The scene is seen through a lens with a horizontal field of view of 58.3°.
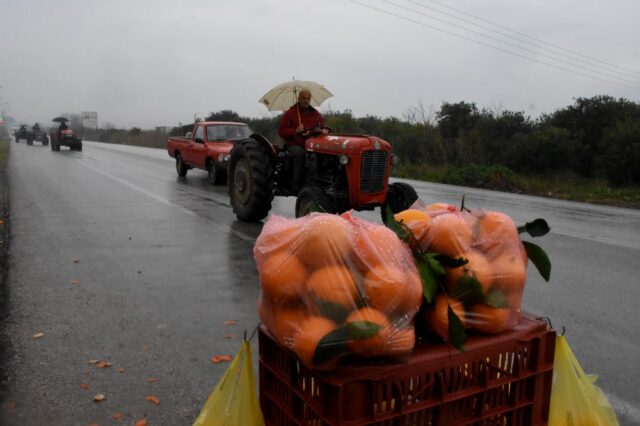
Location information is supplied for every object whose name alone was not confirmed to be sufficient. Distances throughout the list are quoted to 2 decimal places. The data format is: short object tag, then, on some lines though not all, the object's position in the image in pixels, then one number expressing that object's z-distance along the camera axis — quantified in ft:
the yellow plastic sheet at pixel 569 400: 8.18
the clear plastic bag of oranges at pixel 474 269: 7.25
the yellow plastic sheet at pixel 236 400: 7.86
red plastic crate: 6.10
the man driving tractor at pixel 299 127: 28.14
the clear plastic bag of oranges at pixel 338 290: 6.09
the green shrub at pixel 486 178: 59.36
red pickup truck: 50.42
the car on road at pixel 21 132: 165.02
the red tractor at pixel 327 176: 26.12
